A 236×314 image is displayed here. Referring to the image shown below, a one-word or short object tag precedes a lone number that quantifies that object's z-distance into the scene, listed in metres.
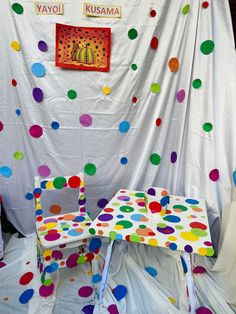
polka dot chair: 1.34
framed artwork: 1.55
